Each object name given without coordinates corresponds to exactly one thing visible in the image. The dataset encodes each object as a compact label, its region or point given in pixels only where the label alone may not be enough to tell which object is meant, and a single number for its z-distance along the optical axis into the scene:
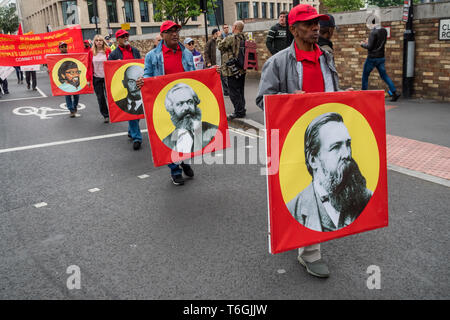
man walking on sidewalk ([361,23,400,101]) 9.98
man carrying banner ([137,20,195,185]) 5.44
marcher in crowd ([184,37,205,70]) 12.32
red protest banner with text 15.36
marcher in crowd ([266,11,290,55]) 9.83
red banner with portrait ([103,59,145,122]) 7.66
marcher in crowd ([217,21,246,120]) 9.61
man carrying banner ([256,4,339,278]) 3.28
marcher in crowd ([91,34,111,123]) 9.57
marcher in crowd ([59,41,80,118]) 11.59
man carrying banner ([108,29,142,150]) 7.89
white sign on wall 9.52
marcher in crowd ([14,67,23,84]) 22.45
